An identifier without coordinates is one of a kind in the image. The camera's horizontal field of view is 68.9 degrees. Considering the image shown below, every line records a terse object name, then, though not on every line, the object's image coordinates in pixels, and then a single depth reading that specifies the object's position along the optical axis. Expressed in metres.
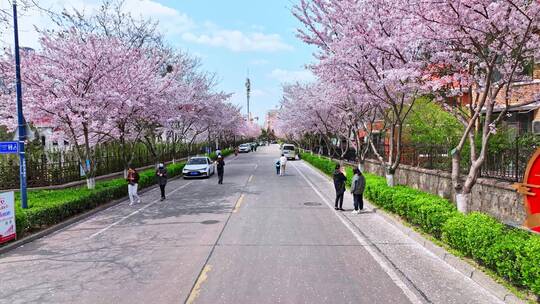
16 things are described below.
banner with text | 9.04
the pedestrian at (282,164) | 27.08
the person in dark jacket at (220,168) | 21.94
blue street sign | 10.97
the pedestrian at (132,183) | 15.15
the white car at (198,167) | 25.73
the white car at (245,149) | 76.38
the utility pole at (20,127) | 11.38
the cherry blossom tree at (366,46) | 10.16
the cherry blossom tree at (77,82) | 13.84
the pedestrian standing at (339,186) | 13.55
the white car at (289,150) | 50.11
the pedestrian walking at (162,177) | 16.38
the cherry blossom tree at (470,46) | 7.32
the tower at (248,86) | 147.00
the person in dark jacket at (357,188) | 12.64
